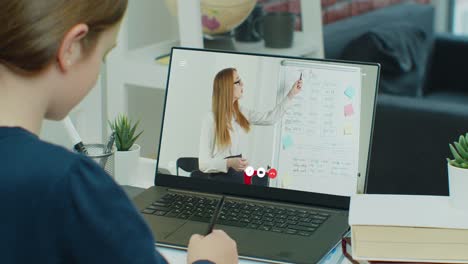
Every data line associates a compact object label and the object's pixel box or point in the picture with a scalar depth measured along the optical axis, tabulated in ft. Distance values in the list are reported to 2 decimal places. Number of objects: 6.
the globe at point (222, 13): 8.08
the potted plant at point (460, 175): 5.66
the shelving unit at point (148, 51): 7.90
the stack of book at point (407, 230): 5.32
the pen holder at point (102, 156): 6.34
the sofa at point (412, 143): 9.36
